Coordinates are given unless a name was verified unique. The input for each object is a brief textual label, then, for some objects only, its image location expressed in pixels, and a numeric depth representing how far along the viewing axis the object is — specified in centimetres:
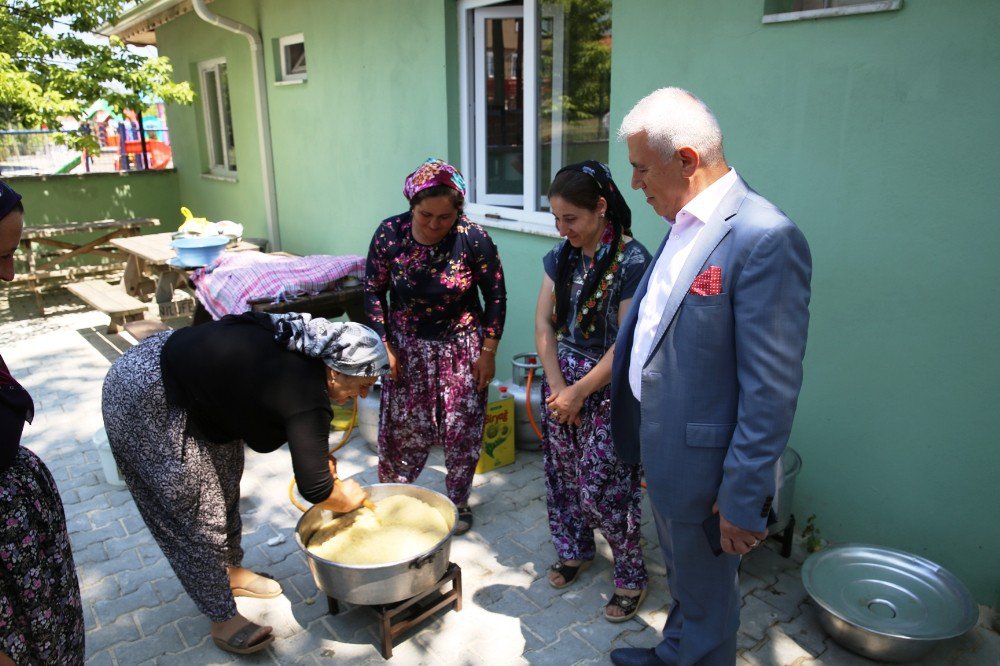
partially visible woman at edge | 179
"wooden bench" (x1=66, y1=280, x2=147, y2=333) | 677
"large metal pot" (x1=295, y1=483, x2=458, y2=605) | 259
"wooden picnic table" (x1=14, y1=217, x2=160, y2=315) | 906
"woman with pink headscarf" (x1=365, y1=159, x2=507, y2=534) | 331
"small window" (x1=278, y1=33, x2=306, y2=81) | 779
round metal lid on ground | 265
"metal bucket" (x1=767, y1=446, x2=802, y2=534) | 312
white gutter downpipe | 763
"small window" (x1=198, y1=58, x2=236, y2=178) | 991
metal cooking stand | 277
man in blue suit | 177
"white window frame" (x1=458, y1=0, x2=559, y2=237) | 478
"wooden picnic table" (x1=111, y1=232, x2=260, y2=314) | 704
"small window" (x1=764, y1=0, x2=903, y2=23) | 282
